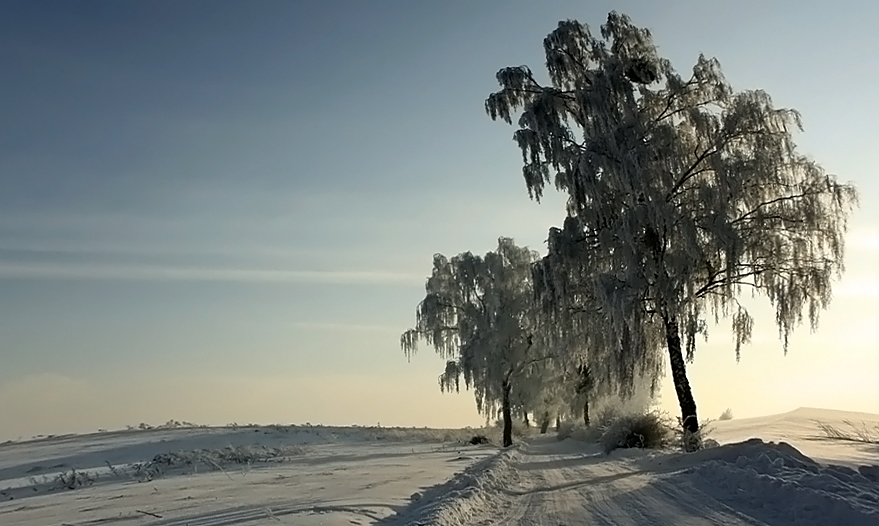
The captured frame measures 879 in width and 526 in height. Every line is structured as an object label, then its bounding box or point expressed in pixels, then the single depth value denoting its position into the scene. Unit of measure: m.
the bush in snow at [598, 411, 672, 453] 21.28
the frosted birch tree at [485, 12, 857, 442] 18.69
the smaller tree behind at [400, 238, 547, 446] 33.12
